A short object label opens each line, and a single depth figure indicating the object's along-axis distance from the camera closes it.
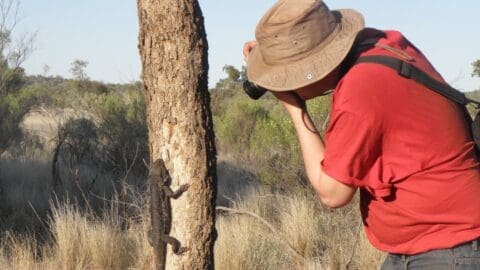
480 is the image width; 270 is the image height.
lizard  3.11
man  2.46
